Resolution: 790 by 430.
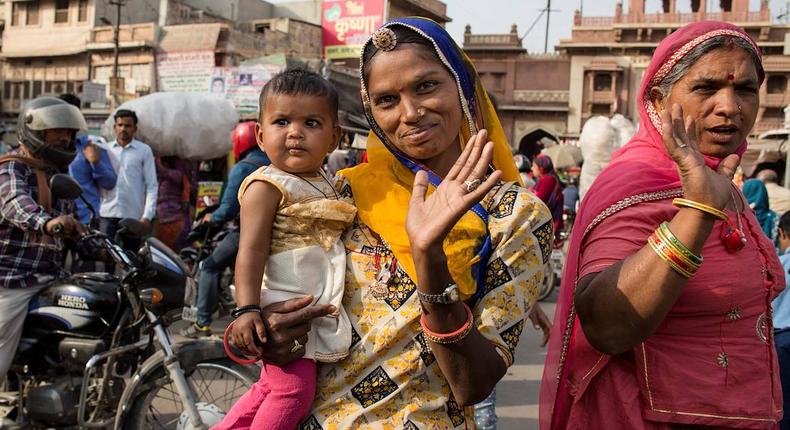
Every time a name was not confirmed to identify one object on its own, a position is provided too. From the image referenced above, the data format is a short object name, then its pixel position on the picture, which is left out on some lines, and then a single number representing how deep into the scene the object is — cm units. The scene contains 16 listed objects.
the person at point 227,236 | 498
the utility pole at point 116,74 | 2696
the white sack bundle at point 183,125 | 764
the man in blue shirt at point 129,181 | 627
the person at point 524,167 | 812
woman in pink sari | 146
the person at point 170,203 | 680
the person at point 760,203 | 674
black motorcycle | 307
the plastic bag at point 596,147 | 1002
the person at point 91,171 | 612
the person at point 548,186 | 718
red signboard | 3378
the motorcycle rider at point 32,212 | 310
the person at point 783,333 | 268
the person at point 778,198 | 767
